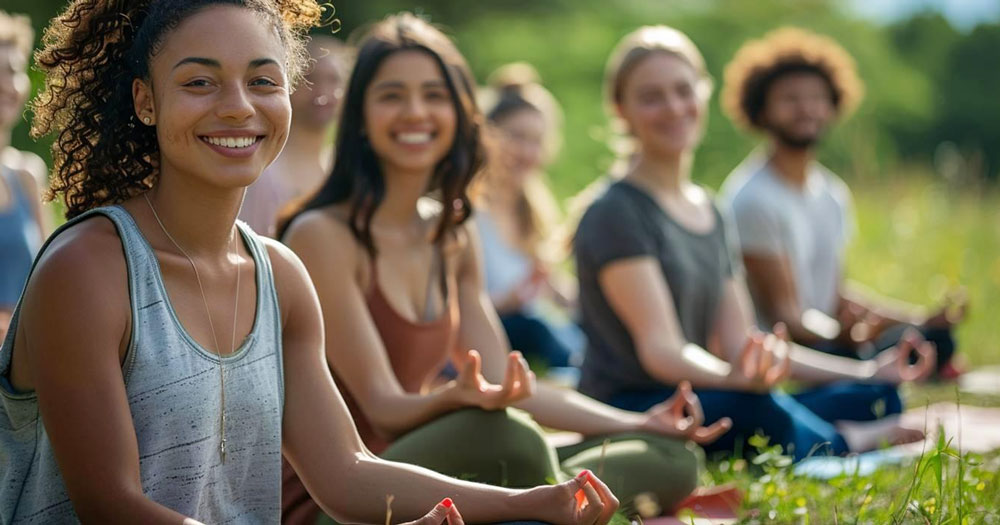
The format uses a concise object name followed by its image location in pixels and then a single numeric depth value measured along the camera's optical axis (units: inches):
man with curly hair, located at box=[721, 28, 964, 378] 390.3
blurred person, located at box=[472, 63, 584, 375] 458.0
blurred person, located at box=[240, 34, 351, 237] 351.2
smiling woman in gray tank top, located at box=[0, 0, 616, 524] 144.6
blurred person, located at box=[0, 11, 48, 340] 320.5
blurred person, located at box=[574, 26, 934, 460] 286.0
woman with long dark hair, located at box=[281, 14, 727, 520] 227.2
